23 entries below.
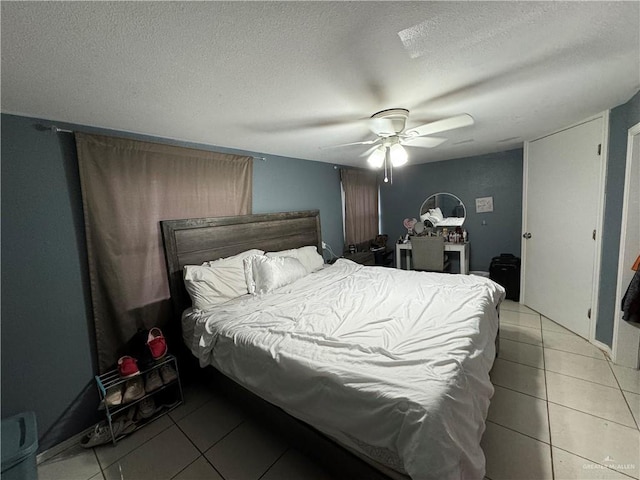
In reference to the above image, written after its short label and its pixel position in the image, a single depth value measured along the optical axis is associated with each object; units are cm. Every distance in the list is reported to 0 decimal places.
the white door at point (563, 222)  256
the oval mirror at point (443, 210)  460
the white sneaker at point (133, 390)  188
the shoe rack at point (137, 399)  183
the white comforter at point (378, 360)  107
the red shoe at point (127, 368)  191
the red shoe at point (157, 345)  203
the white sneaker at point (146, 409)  197
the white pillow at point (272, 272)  254
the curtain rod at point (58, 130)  175
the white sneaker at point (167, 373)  208
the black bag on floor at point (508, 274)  371
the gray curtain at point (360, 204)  439
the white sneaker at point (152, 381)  199
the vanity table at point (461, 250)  424
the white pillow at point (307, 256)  311
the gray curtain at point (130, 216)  193
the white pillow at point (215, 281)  223
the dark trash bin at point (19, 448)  137
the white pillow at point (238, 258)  247
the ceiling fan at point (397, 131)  186
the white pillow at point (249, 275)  253
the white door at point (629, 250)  208
